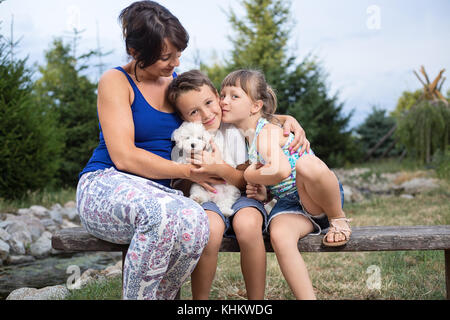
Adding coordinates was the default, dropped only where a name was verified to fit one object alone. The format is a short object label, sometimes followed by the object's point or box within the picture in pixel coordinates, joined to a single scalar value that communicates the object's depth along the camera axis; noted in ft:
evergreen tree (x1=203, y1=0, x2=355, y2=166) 31.95
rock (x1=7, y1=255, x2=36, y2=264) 14.80
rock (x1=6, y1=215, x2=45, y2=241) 16.61
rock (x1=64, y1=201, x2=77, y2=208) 22.72
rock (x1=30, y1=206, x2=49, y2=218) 19.76
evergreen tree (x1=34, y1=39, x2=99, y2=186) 30.09
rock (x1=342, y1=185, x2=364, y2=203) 23.77
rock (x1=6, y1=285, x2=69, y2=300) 10.37
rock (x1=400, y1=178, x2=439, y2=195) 24.51
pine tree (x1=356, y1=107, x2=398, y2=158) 47.85
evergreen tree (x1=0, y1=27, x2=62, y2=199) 20.52
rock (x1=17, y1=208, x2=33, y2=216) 19.32
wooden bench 7.23
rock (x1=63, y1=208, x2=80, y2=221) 20.52
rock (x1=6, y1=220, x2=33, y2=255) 15.47
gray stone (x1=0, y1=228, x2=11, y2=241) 15.54
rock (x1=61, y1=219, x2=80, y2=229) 19.09
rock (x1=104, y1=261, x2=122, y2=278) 12.11
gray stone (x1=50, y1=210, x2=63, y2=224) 19.30
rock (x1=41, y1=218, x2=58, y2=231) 18.27
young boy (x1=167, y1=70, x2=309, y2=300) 6.93
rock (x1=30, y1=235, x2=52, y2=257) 15.70
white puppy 7.77
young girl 6.86
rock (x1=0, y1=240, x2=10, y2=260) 14.57
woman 6.28
